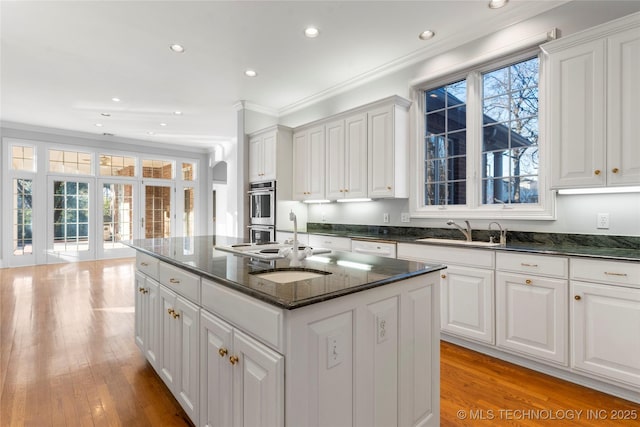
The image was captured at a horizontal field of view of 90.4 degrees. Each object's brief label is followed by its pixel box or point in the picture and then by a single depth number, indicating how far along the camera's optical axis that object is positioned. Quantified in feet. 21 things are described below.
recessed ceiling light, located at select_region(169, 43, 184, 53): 11.18
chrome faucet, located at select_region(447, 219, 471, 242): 9.89
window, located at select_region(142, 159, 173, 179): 26.09
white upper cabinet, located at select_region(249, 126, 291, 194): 15.37
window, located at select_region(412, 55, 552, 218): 9.39
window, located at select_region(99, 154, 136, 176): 24.17
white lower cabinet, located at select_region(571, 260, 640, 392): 6.27
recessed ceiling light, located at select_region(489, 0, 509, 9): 8.80
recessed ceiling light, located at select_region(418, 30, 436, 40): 10.37
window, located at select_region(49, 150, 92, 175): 22.24
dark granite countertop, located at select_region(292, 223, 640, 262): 6.91
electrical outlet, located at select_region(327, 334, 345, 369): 3.73
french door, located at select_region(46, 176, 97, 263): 21.95
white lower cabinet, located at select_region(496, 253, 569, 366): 7.14
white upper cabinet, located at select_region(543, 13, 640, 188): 6.89
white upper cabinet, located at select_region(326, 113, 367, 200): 12.59
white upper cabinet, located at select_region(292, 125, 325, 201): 14.40
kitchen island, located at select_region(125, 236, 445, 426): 3.51
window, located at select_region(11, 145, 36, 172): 20.92
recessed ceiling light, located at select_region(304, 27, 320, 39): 10.25
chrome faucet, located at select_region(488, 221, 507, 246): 9.02
